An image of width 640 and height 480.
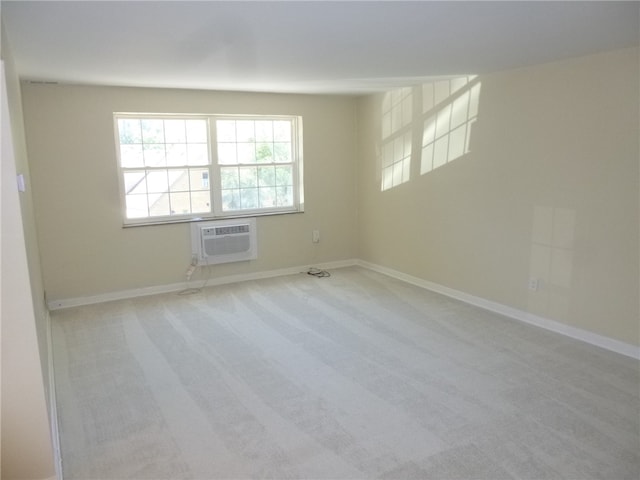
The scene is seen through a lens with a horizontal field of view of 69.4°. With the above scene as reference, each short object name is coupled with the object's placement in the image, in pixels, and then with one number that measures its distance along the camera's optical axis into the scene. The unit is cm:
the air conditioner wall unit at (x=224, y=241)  507
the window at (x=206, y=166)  479
